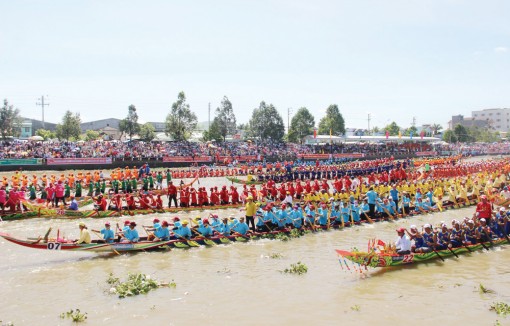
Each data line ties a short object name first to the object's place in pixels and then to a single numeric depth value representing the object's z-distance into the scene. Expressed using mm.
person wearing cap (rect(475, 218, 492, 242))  14300
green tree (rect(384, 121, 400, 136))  109688
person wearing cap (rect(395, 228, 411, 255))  12445
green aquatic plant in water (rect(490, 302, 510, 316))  9758
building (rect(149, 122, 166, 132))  114188
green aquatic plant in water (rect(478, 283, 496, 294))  11117
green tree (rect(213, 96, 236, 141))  62656
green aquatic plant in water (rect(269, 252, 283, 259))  14047
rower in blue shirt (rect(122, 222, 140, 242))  13750
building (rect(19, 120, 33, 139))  88562
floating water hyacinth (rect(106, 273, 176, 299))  10906
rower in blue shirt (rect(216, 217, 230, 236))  15086
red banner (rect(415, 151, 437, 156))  68125
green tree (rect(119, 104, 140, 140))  56719
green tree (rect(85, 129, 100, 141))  70369
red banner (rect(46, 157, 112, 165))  41094
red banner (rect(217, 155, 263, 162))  49969
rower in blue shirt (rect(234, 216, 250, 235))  15373
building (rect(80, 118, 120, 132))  104312
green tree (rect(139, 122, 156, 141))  63338
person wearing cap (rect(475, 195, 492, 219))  15711
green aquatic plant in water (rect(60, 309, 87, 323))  9472
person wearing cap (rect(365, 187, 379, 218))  18964
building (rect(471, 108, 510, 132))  156875
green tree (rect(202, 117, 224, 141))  61812
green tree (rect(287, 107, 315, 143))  73812
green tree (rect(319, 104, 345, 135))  81688
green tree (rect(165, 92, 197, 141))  56094
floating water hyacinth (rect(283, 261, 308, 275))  12570
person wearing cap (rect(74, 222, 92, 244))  12930
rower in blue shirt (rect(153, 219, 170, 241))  14188
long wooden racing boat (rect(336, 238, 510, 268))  11344
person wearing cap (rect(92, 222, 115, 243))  13484
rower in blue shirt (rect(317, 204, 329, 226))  17406
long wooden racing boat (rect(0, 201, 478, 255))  12650
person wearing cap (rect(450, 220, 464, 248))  13641
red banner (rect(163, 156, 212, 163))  46719
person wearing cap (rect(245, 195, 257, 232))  16078
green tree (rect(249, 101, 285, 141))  67250
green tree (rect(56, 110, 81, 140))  62094
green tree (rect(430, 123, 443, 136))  117312
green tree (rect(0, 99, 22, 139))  51812
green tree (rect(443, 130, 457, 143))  101625
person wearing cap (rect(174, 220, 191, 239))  14539
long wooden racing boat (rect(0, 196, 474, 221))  18578
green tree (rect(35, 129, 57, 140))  67062
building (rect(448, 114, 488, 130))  143625
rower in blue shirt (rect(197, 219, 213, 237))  14828
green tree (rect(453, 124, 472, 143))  102500
